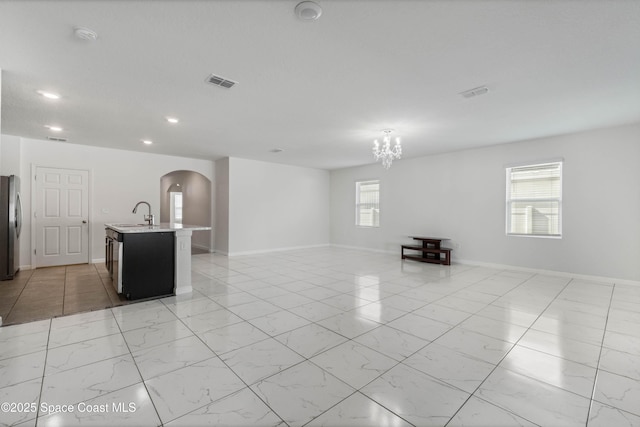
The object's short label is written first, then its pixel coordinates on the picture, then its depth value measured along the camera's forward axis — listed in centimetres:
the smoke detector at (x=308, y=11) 188
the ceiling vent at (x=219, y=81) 296
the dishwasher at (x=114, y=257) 371
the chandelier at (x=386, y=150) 491
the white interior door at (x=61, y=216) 572
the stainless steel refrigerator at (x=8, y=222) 449
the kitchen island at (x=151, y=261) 367
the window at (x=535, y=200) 529
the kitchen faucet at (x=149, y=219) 473
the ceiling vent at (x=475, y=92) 318
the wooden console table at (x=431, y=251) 629
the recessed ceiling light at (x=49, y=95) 331
